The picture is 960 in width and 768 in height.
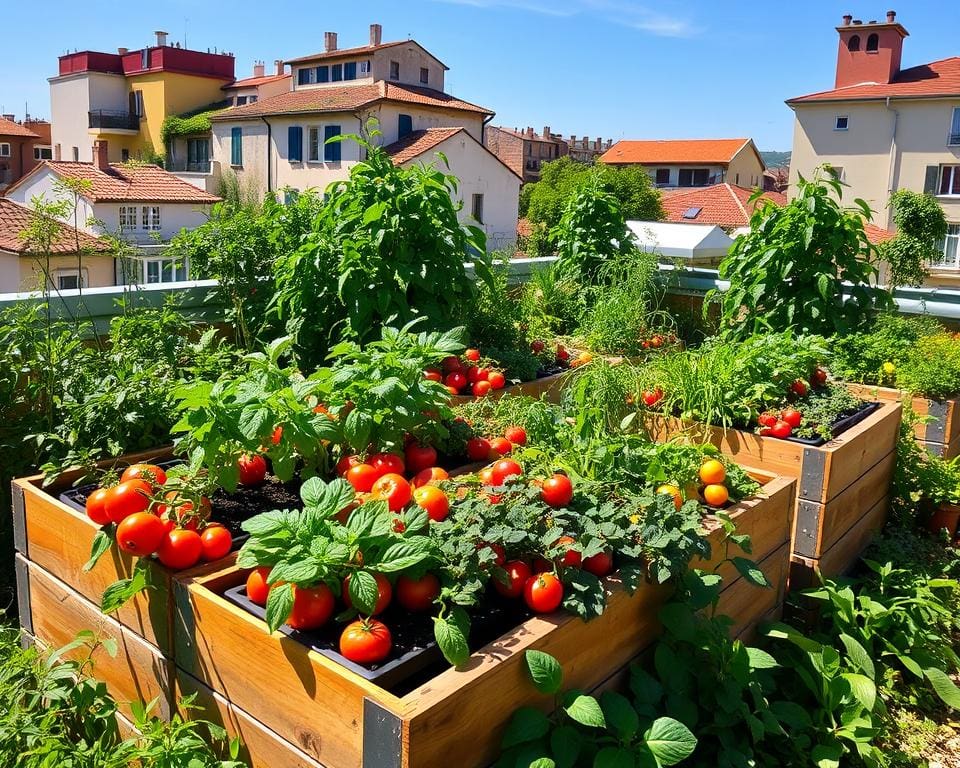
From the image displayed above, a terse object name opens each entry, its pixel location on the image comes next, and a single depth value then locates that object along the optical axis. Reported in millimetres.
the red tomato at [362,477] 2479
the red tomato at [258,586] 2064
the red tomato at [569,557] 2148
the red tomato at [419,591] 2012
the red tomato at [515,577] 2086
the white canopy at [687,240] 8570
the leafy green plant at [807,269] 4965
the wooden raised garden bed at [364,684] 1704
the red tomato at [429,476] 2479
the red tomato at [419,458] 2732
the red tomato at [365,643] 1820
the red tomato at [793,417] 3688
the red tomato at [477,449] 2945
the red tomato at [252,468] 2730
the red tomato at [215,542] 2322
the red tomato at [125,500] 2279
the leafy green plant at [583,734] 1866
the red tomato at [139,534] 2189
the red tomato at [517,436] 3024
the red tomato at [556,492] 2285
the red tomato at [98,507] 2324
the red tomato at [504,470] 2434
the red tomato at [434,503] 2205
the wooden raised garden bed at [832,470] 3410
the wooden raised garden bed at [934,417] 4570
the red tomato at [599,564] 2219
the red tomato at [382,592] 1954
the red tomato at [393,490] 2248
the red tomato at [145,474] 2447
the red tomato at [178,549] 2250
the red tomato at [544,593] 2049
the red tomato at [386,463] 2535
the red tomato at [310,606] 1936
